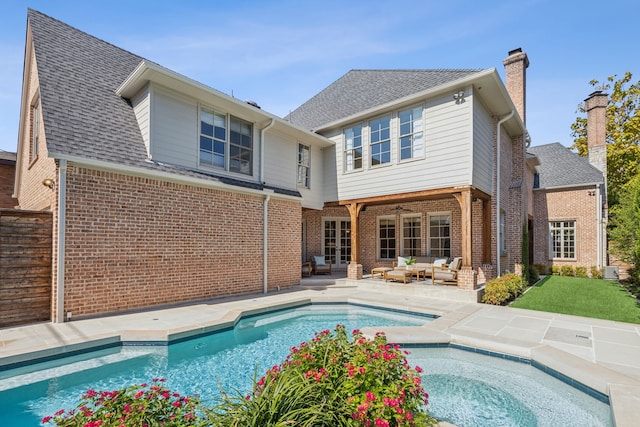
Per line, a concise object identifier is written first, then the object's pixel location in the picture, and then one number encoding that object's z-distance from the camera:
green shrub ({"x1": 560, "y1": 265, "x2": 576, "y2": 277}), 15.03
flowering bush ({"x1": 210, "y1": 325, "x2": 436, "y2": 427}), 2.05
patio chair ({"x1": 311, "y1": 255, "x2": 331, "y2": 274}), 13.74
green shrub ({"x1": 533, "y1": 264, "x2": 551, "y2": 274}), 15.29
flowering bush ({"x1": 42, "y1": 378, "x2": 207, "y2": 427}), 1.80
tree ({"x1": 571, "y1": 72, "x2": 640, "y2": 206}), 17.91
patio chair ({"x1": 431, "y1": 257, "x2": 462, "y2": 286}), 9.52
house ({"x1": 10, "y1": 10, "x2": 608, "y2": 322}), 6.70
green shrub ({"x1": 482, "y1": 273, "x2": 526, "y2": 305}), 8.42
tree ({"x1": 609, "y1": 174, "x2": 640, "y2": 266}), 9.95
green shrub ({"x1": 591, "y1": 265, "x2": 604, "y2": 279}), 14.34
